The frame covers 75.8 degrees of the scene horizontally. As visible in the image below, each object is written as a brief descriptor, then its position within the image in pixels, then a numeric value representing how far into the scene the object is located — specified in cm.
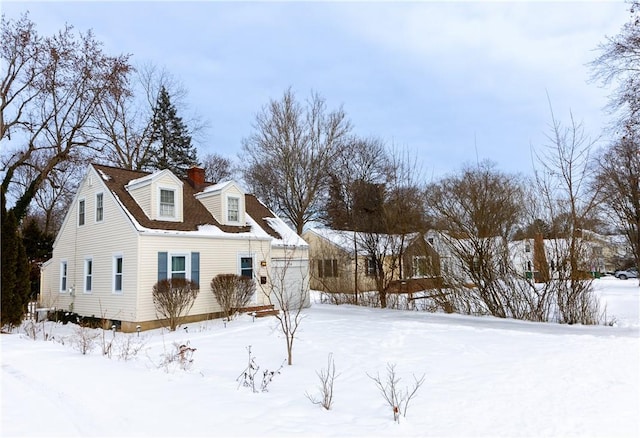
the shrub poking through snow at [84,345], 775
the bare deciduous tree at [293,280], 1733
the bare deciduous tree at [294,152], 2977
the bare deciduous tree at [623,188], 2527
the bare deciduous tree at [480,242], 1367
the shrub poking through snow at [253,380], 589
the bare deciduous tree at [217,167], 3541
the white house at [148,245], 1355
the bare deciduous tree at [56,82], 1814
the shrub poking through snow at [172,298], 1312
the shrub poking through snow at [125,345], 761
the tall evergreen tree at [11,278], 1226
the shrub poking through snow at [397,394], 498
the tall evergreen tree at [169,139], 2954
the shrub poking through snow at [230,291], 1477
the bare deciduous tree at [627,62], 1227
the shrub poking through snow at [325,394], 522
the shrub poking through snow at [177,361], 689
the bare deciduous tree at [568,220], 1230
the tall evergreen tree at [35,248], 2287
